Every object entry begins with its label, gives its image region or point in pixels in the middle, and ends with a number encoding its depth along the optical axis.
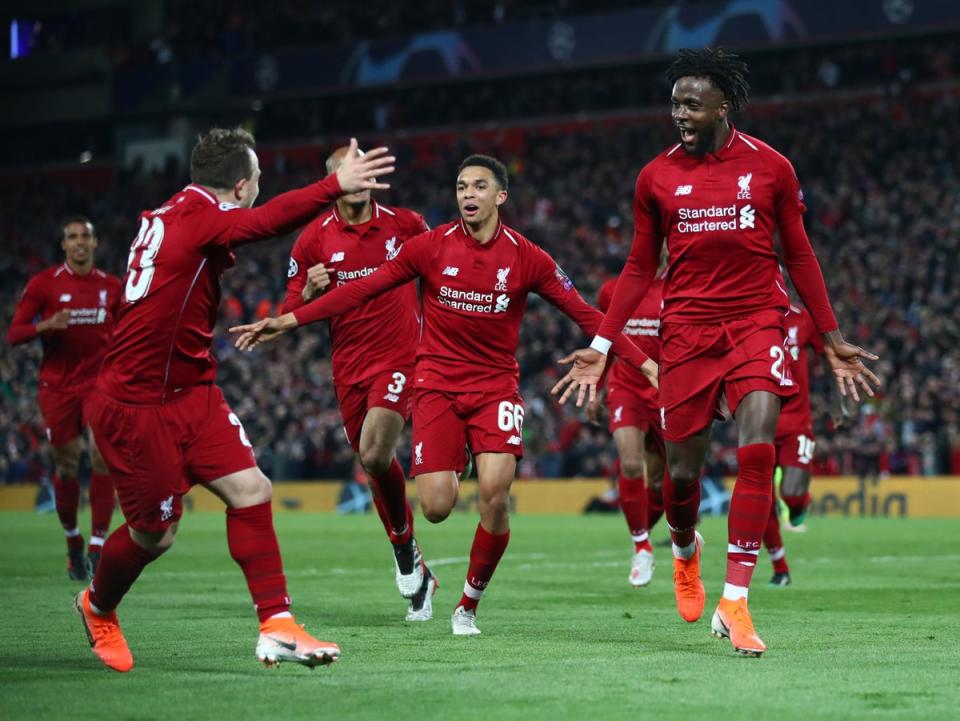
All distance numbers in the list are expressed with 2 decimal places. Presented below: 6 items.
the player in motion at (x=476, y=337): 18.08
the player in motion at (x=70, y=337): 27.86
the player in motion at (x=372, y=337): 20.70
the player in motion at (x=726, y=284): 15.66
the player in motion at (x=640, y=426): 25.64
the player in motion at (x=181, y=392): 14.29
